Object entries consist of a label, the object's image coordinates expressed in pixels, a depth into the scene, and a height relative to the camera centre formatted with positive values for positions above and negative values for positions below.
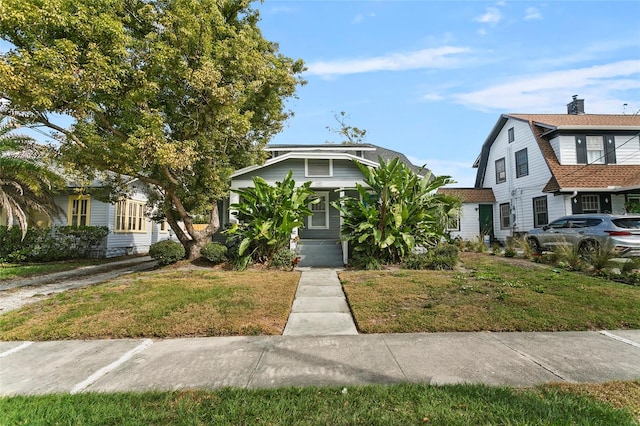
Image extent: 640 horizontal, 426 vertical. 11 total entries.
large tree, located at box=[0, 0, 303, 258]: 7.78 +3.93
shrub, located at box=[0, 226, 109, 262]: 13.47 -0.62
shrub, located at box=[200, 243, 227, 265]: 11.18 -0.91
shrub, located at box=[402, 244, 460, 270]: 10.14 -1.14
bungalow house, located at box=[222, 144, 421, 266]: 13.44 +2.28
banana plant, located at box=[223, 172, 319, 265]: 10.35 +0.29
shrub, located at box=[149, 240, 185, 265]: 11.66 -0.92
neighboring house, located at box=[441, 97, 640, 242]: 15.95 +2.93
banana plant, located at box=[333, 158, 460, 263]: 10.21 +0.30
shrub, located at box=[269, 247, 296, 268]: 10.48 -1.09
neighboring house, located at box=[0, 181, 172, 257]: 14.98 +0.49
